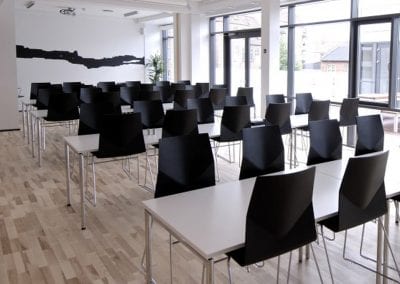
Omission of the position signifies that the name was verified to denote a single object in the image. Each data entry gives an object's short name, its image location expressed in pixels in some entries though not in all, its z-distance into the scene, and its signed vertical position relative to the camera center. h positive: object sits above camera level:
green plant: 14.55 +0.72
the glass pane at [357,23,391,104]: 7.18 +0.41
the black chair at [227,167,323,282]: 2.02 -0.65
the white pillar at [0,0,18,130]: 9.09 +0.44
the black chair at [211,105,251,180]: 5.28 -0.44
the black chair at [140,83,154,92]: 8.65 +0.02
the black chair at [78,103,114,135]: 5.13 -0.35
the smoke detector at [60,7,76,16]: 12.52 +2.34
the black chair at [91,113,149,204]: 4.28 -0.50
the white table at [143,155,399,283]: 1.98 -0.70
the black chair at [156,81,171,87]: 9.54 +0.09
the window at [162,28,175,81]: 15.34 +1.19
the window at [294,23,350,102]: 8.16 +0.53
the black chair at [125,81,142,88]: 9.58 +0.10
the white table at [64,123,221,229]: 3.96 -0.55
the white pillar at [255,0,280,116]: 8.73 +0.85
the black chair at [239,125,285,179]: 3.22 -0.51
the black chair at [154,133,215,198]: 2.86 -0.53
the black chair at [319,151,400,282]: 2.37 -0.63
